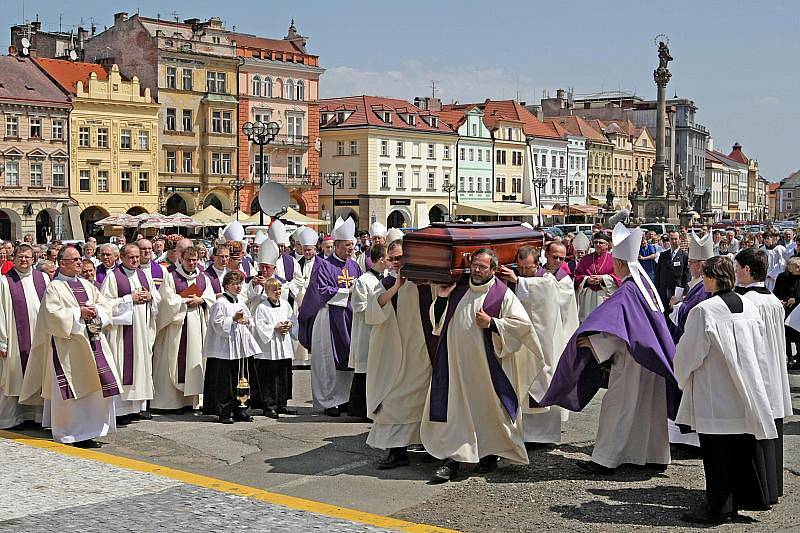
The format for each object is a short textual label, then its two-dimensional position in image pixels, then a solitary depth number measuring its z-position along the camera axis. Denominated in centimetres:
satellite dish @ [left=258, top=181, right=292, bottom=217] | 2092
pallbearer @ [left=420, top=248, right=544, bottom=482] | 827
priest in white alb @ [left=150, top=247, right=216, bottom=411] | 1141
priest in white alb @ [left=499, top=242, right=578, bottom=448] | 941
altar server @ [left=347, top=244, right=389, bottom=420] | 1053
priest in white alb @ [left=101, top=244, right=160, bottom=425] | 1053
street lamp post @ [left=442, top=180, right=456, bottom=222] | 6662
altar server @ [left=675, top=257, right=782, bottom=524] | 700
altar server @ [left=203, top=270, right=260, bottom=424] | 1091
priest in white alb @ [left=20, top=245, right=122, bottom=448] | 955
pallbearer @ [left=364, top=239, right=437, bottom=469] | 879
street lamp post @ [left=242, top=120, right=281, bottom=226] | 2786
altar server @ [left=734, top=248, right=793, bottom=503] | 721
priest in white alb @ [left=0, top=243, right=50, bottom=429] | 1054
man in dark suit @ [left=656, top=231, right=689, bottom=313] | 1994
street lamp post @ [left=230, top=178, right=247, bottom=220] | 5821
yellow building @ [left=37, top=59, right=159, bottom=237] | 5488
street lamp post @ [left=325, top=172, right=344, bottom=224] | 5091
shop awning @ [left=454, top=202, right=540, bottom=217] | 7269
